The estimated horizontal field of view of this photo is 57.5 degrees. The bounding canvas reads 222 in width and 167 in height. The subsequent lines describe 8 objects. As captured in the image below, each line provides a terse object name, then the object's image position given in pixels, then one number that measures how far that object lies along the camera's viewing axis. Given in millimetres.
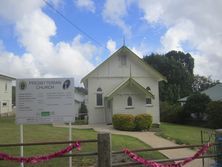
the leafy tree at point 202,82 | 43895
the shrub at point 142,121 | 15693
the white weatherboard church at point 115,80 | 18516
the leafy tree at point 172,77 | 36714
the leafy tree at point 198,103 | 22883
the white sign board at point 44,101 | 5581
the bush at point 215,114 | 19964
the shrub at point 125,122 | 15418
